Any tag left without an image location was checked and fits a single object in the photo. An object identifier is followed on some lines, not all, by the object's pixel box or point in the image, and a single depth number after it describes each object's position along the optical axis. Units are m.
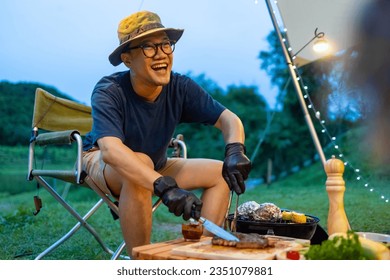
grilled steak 1.27
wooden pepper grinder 1.36
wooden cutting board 1.19
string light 2.61
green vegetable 1.09
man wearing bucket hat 1.52
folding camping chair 1.81
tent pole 2.27
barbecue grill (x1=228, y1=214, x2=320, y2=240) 1.62
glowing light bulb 2.61
